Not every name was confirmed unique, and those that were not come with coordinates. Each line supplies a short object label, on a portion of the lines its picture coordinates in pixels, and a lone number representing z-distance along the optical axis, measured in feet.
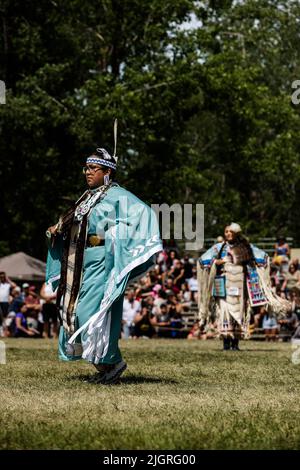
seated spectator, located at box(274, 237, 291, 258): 81.05
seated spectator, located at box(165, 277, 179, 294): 79.15
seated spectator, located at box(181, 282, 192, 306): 78.79
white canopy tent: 84.33
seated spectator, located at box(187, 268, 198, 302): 79.05
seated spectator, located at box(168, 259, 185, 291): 79.82
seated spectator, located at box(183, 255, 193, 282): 80.63
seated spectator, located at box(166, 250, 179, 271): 83.19
